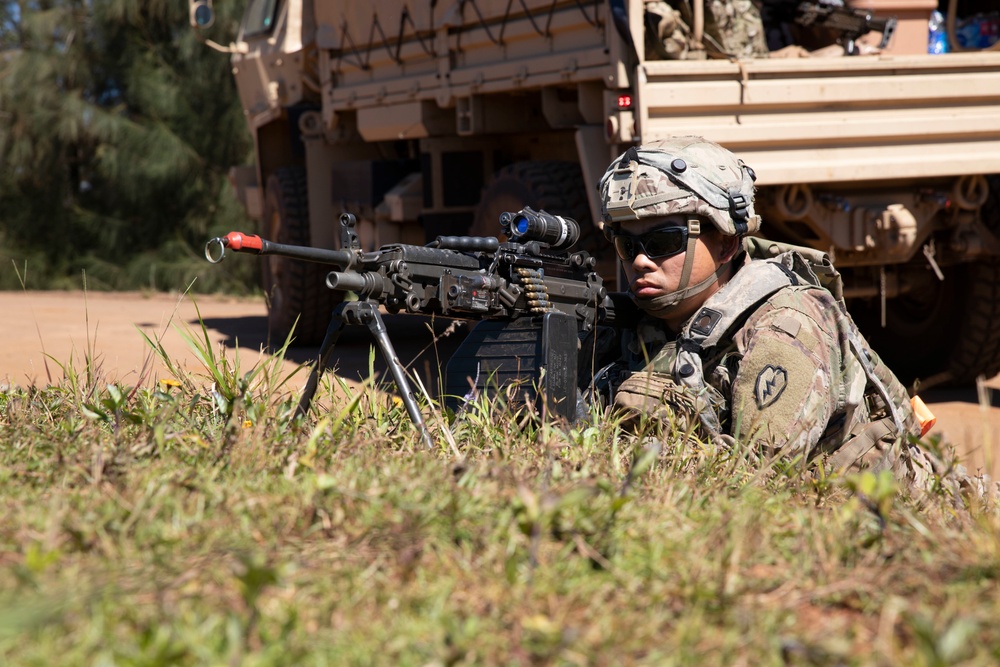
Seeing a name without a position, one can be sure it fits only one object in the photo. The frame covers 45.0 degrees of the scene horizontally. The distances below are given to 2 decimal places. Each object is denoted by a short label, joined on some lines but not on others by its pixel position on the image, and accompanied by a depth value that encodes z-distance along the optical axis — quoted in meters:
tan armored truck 5.06
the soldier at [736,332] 3.02
